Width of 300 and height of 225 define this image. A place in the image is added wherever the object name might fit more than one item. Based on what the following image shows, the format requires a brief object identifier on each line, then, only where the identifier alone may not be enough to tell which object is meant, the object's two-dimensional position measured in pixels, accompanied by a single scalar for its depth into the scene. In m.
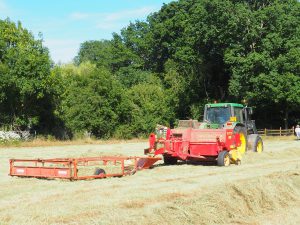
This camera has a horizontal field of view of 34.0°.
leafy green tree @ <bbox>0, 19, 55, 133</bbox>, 31.12
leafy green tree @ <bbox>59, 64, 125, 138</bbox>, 35.22
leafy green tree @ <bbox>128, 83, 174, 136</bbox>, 40.06
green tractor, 18.48
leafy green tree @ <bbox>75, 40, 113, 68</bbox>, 98.84
